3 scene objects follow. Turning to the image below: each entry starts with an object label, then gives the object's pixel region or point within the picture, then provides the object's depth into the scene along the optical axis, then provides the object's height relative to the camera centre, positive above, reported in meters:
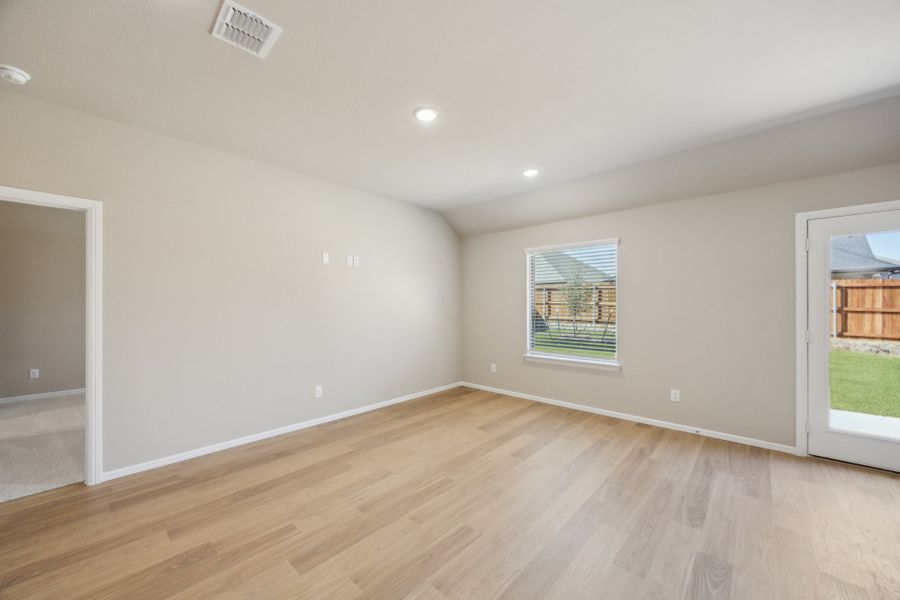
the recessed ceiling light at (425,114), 2.58 +1.40
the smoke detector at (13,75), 2.10 +1.38
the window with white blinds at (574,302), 4.36 -0.02
